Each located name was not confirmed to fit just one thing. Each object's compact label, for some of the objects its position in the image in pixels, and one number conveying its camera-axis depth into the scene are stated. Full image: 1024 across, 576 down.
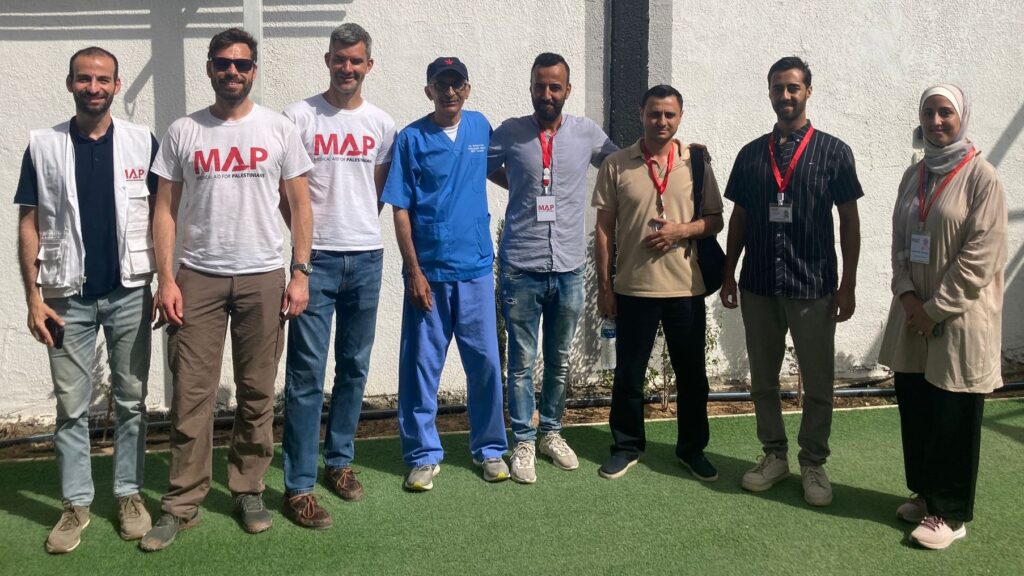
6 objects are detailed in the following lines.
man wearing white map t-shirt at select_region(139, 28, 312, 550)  3.75
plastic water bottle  6.12
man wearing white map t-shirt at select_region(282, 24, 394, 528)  4.05
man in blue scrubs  4.25
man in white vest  3.75
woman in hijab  3.65
